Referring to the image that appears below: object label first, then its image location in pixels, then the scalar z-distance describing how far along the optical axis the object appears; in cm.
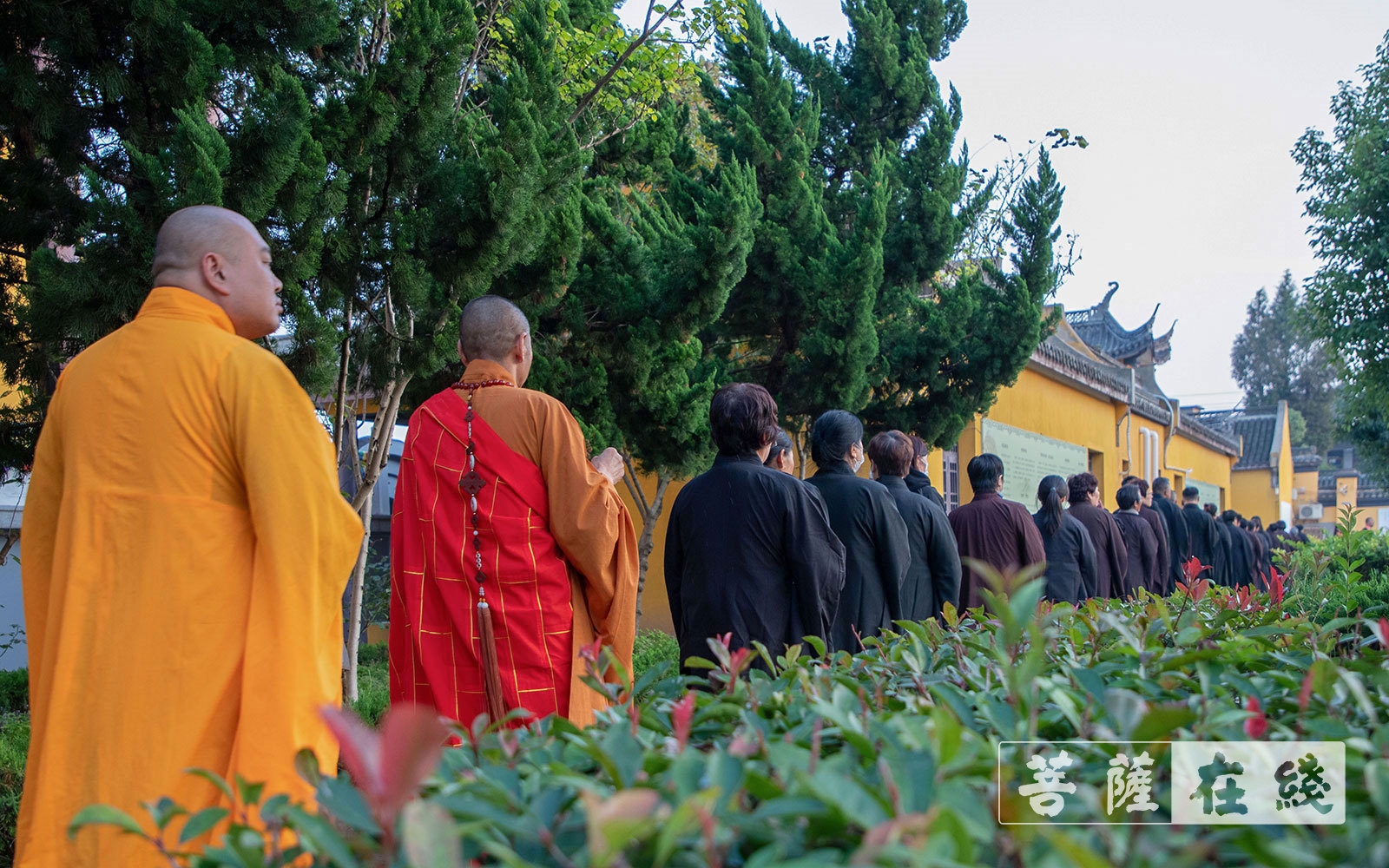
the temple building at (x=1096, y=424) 1221
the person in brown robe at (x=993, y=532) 557
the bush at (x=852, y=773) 80
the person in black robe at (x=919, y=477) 571
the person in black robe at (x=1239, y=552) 1368
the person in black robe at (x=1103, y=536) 771
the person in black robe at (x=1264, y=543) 1460
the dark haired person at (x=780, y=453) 446
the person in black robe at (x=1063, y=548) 681
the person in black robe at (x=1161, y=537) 920
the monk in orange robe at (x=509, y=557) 312
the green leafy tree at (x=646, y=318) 551
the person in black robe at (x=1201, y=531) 1232
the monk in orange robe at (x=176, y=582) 187
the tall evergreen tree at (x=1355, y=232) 1434
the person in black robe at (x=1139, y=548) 872
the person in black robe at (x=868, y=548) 421
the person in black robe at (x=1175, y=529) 1148
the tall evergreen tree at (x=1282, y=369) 5253
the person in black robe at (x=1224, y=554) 1283
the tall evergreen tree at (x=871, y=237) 725
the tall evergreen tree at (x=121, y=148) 343
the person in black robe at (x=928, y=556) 470
